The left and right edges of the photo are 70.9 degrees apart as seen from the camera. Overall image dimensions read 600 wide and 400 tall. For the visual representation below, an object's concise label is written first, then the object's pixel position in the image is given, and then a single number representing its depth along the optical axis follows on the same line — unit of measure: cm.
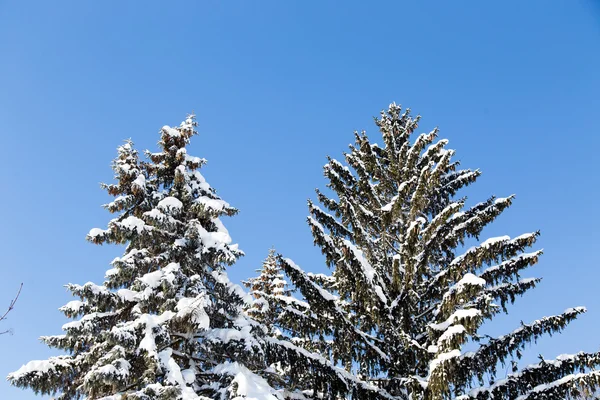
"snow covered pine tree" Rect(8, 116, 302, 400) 799
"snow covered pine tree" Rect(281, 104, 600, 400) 836
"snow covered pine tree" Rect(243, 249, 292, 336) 2139
